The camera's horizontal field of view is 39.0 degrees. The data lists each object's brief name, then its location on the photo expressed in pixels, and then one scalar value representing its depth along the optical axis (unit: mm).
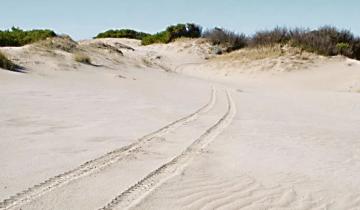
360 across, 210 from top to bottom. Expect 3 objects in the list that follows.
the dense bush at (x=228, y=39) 33094
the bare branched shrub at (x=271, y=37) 28703
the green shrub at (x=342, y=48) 26544
